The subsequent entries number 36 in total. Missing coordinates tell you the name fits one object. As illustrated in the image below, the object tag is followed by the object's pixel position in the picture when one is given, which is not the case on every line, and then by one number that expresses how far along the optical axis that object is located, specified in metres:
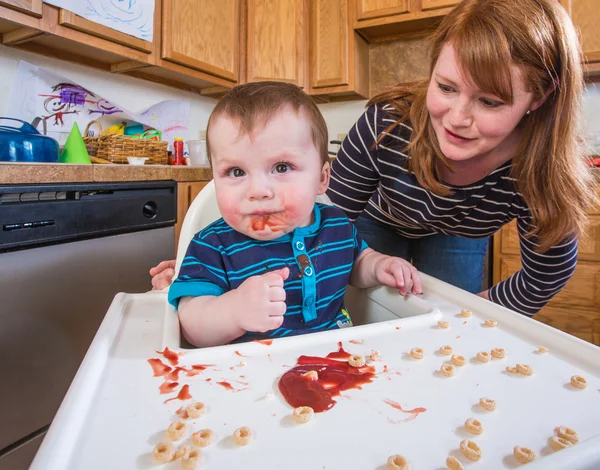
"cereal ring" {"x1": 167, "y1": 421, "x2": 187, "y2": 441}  0.32
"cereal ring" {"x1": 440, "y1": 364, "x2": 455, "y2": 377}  0.43
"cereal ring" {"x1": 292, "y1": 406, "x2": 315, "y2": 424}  0.35
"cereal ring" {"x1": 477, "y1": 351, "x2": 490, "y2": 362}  0.45
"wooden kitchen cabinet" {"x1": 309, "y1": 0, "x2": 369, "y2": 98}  2.76
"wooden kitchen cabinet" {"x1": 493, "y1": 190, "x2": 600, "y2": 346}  2.03
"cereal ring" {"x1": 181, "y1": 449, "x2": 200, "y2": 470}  0.29
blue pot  1.28
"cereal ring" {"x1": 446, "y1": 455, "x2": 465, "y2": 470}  0.29
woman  0.71
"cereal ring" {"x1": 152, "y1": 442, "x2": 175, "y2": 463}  0.30
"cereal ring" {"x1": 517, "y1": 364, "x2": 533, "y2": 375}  0.42
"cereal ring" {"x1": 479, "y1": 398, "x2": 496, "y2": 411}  0.36
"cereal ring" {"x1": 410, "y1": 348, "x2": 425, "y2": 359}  0.46
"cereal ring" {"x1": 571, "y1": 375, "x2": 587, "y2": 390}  0.40
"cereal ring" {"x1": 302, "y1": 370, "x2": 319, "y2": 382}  0.42
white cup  2.35
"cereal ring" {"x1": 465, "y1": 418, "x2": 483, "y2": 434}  0.33
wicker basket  1.87
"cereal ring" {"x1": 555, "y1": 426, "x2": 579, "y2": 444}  0.32
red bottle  2.38
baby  0.57
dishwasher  1.15
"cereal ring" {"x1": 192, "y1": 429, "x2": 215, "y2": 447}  0.32
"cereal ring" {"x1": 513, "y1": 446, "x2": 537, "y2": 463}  0.29
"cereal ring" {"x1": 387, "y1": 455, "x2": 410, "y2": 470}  0.29
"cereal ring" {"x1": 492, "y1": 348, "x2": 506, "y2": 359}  0.46
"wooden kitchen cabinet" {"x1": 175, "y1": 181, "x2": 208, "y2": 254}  1.85
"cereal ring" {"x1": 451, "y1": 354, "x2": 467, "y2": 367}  0.44
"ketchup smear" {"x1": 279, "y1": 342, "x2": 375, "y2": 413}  0.38
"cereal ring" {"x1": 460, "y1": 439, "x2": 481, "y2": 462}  0.30
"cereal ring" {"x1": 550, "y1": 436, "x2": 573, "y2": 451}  0.31
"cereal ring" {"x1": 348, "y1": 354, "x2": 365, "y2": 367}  0.45
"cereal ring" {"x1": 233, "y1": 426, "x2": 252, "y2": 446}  0.32
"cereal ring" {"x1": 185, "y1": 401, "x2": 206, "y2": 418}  0.35
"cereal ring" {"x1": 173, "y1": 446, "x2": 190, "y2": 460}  0.30
